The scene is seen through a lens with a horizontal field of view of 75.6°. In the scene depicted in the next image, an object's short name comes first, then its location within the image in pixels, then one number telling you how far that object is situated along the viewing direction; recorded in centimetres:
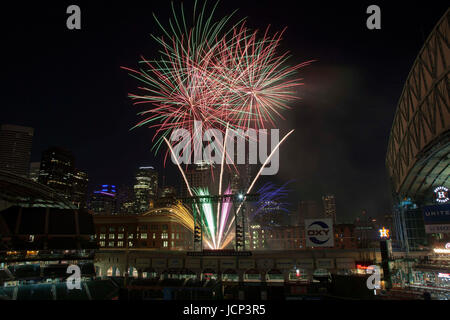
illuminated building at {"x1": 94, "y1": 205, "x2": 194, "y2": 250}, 8531
